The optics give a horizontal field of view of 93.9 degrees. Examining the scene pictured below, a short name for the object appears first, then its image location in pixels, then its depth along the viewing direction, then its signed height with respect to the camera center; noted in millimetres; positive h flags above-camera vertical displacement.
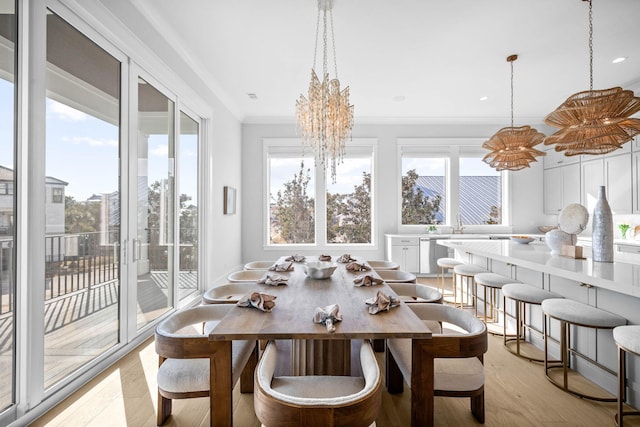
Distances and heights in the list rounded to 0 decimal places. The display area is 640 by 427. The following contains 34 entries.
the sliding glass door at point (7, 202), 1606 +73
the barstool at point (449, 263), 3778 -609
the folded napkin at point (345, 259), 3119 -466
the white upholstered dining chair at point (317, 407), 1000 -653
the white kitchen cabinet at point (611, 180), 4328 +548
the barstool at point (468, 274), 3364 -660
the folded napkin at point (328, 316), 1383 -486
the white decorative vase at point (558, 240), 2682 -219
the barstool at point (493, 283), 2820 -644
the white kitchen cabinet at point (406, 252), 5426 -664
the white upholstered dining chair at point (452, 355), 1394 -763
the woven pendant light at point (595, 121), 2109 +721
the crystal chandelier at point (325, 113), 2740 +974
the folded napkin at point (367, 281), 2150 -480
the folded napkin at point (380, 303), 1581 -483
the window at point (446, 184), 5934 +630
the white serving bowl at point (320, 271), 2348 -440
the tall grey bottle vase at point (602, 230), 2266 -111
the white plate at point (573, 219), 2539 -29
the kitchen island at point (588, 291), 1812 -557
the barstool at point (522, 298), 2342 -648
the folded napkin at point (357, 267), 2654 -462
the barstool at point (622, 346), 1466 -645
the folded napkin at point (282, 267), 2662 -465
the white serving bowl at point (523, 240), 3539 -290
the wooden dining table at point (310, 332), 1323 -519
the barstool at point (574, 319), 1821 -640
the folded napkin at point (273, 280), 2168 -481
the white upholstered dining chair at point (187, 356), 1398 -780
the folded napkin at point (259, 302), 1621 -481
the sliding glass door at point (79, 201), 1933 +102
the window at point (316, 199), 5926 +327
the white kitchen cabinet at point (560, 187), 5168 +526
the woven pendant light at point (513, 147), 3211 +769
